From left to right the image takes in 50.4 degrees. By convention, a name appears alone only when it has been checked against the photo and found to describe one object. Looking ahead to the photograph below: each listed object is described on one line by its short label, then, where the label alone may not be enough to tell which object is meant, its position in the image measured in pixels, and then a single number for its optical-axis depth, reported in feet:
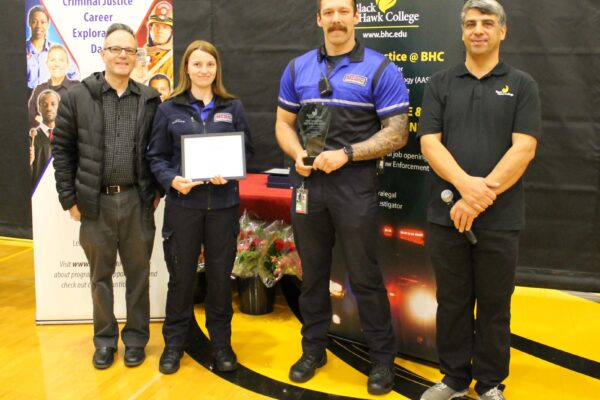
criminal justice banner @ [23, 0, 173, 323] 12.37
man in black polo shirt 8.46
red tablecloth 13.94
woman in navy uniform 10.23
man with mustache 9.43
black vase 13.60
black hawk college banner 10.11
